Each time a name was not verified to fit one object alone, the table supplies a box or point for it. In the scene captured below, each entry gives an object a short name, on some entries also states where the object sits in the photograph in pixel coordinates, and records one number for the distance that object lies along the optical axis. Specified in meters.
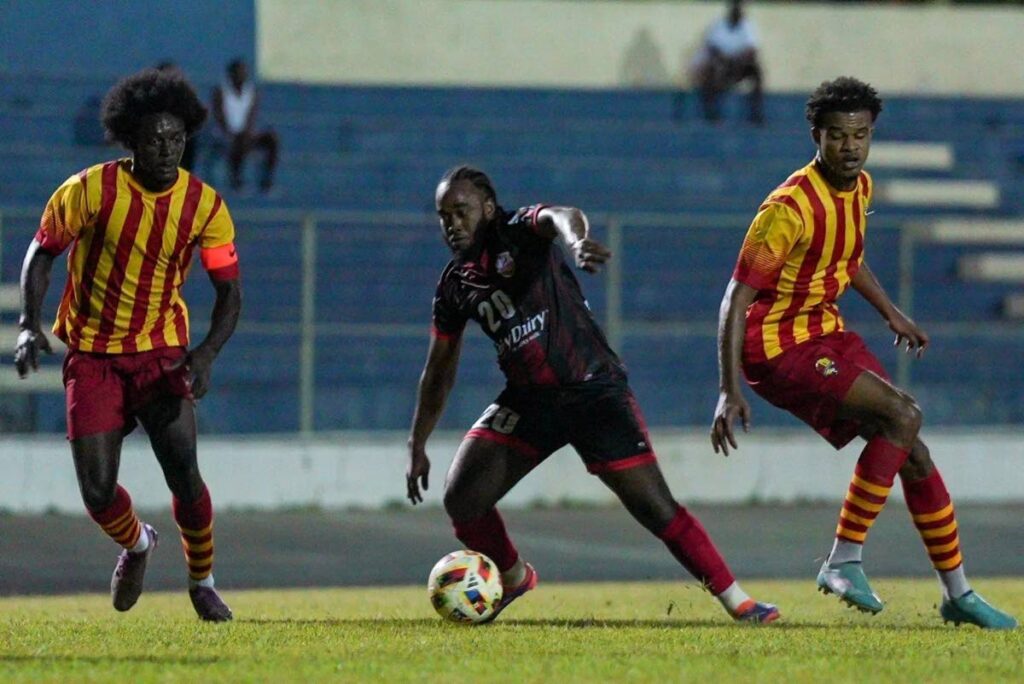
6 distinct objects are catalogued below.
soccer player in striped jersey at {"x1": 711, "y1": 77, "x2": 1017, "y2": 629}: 16.23
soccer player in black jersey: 16.34
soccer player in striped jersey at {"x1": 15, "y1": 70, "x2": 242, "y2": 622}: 16.37
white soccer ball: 16.20
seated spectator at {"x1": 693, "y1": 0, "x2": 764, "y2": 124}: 44.47
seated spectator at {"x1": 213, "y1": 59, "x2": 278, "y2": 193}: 38.53
